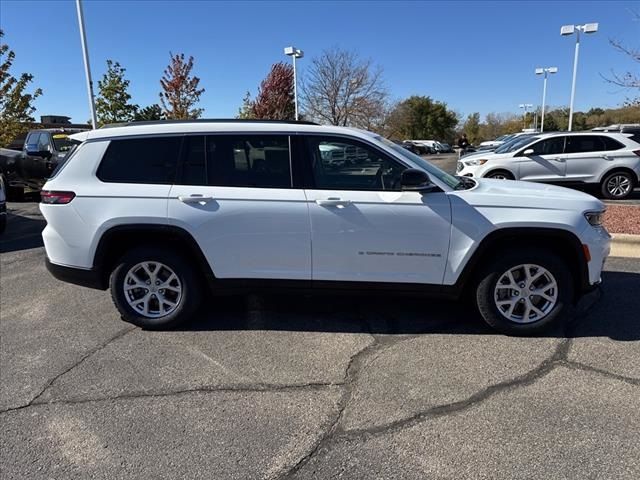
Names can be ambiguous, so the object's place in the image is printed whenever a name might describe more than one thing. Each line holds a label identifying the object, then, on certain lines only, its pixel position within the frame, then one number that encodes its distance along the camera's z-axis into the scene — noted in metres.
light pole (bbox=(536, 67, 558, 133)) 41.97
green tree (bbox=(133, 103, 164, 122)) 27.20
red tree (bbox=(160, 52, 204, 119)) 28.84
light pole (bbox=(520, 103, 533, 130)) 75.29
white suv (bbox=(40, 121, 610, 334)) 3.80
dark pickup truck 11.36
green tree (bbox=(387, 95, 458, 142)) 66.31
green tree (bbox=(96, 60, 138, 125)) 22.73
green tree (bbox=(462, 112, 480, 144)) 82.80
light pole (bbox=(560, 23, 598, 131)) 23.73
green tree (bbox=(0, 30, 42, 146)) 16.40
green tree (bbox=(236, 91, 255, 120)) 35.69
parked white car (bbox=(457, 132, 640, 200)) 10.94
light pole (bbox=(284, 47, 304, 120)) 24.52
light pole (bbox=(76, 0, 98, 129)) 16.45
